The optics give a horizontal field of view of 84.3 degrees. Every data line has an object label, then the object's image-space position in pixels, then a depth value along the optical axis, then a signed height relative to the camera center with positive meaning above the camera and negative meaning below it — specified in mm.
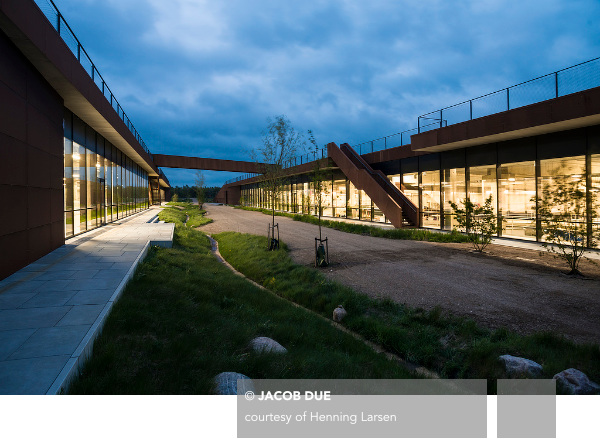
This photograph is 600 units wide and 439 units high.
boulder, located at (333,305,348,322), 6868 -2175
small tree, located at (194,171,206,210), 49469 +3724
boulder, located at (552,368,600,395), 3789 -2035
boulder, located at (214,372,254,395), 3266 -1760
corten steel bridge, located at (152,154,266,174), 42531 +6523
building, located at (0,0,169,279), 6895 +2309
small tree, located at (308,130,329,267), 11156 +747
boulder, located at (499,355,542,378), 4285 -2085
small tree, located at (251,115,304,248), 17109 +3130
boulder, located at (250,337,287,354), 4492 -1885
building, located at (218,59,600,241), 12680 +2879
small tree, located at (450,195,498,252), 13047 -596
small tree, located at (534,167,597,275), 9320 -155
